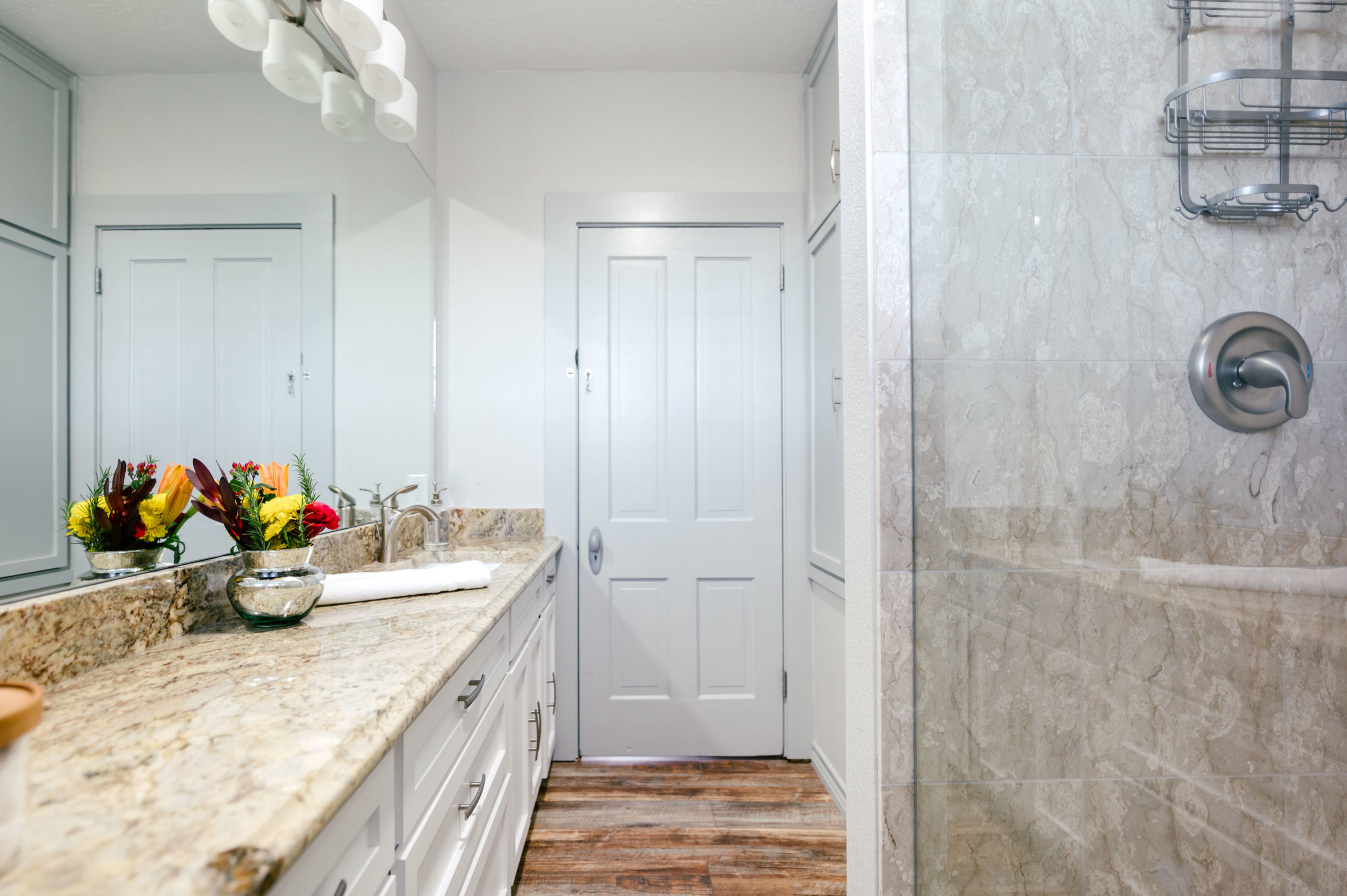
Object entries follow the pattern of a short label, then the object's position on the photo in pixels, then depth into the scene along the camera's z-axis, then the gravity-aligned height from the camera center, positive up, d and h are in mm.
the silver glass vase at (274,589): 1035 -220
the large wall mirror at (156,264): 757 +305
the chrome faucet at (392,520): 1859 -190
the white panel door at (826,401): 2150 +196
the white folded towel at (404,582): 1265 -266
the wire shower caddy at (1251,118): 547 +320
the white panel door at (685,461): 2459 -21
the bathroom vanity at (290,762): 433 -279
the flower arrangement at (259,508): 1024 -87
